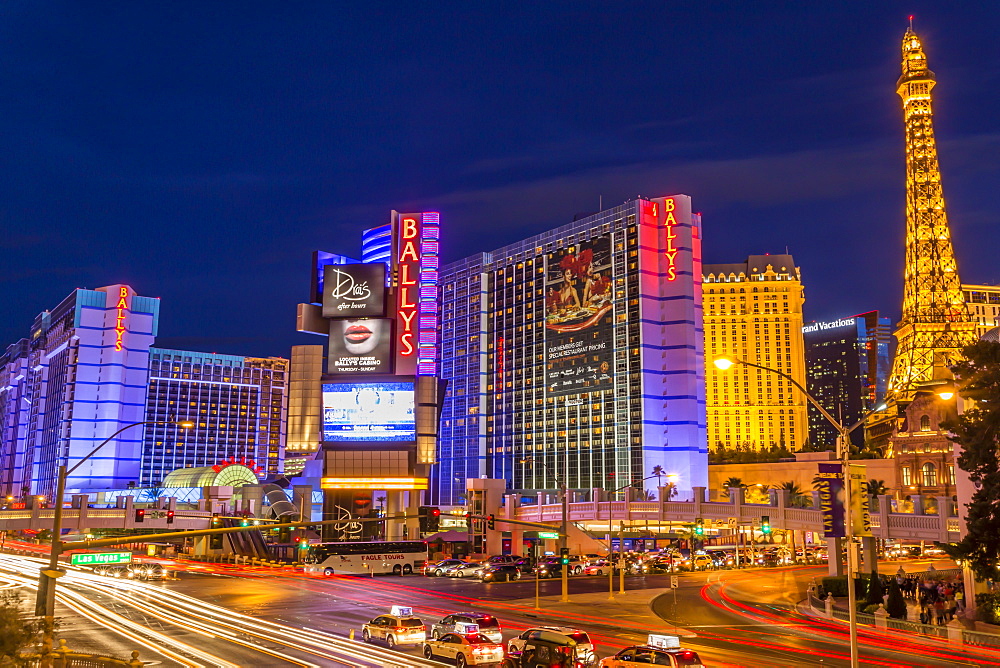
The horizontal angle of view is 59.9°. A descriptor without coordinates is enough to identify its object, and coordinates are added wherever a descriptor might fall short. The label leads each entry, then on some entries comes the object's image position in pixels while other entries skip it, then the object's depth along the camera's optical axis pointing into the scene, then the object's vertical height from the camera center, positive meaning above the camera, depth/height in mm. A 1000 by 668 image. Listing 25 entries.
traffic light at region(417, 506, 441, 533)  42156 -1647
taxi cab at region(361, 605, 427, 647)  36531 -6123
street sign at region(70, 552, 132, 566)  29359 -2629
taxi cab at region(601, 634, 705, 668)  26625 -5211
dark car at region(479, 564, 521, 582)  70750 -7170
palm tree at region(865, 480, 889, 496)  102450 -31
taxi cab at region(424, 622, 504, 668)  31016 -5858
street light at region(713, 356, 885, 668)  23562 +207
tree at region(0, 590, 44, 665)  20797 -3655
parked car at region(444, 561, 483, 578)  74562 -7325
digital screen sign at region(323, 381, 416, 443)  106938 +8648
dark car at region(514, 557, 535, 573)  75500 -6901
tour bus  78125 -6754
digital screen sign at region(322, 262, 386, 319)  109125 +23760
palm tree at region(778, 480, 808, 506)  75869 -628
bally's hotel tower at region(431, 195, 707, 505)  146250 +23909
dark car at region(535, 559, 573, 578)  75688 -7294
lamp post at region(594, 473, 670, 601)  56894 -5691
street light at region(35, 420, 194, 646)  23719 -2866
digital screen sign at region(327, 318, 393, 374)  108375 +16902
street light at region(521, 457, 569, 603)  52656 -5033
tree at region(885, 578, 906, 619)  43062 -5699
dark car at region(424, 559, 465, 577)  77875 -7396
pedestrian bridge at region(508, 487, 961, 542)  52281 -2335
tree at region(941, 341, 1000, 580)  40938 +1619
